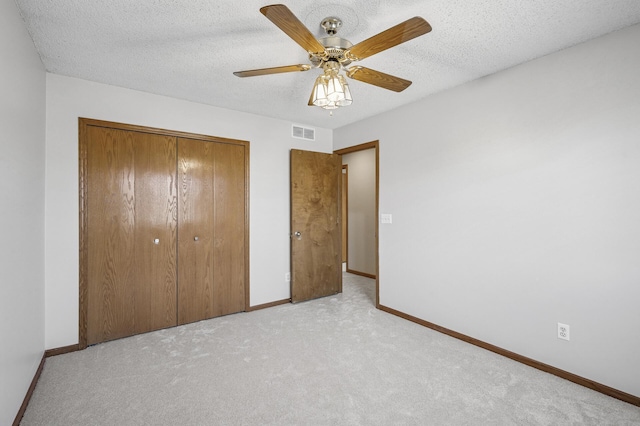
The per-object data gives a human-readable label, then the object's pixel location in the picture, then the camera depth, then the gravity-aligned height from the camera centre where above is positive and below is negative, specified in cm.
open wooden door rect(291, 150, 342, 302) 387 -16
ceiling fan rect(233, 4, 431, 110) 149 +92
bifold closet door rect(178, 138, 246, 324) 313 -17
